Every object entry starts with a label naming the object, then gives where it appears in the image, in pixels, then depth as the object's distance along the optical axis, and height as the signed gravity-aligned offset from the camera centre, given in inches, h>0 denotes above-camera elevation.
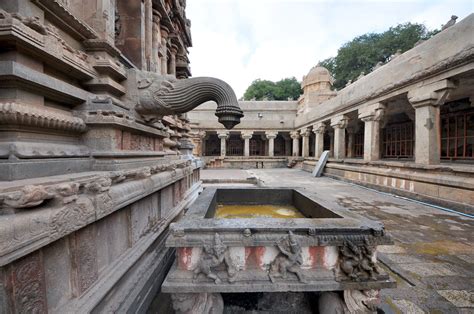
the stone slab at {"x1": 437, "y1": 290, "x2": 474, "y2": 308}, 75.8 -56.3
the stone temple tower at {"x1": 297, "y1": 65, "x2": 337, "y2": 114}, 746.2 +269.5
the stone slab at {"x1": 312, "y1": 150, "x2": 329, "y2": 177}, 457.7 -22.6
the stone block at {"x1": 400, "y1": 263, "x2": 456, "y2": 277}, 94.0 -55.7
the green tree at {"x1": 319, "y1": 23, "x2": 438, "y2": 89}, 1019.3 +590.9
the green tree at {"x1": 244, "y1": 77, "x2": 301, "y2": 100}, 1480.1 +498.5
